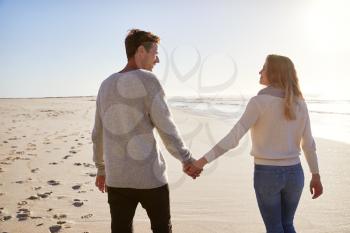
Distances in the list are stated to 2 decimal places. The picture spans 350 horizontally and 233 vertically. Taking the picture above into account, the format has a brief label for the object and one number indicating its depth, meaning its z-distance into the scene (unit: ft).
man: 8.89
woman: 9.34
